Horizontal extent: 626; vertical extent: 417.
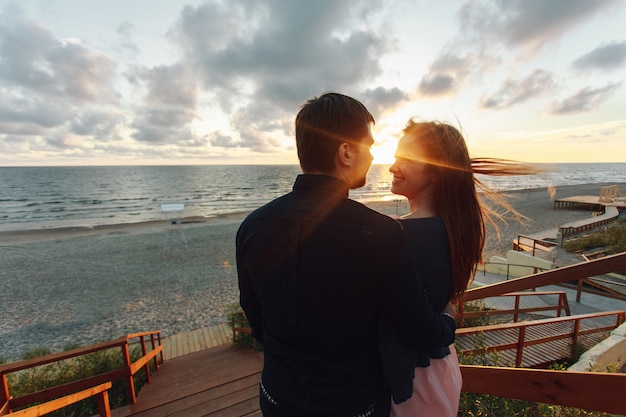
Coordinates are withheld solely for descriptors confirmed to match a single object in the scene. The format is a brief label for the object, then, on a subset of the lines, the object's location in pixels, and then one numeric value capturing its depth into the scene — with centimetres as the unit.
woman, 120
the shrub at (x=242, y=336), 724
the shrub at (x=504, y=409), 254
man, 96
